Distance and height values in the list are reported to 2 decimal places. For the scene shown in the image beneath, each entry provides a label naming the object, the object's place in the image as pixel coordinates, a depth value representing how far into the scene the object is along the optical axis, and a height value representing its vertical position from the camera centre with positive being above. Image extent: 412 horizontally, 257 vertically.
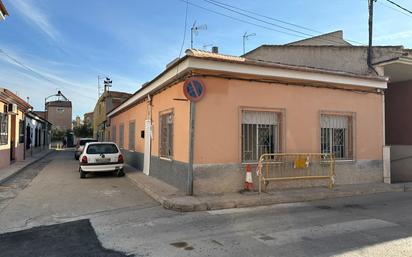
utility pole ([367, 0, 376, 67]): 12.43 +4.65
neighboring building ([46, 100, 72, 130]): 68.25 +4.85
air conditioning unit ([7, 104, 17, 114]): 16.34 +1.41
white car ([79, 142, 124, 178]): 13.20 -0.85
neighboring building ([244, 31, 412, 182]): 11.82 +2.57
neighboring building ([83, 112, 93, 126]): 58.73 +3.64
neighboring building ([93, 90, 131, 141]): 29.79 +3.07
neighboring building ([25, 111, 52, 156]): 26.72 +0.44
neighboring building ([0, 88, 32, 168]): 15.66 +0.58
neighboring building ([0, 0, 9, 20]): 8.78 +3.44
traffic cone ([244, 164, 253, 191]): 9.04 -1.10
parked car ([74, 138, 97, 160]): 23.48 -0.53
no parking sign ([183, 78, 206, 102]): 8.38 +1.26
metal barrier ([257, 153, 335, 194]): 9.39 -0.83
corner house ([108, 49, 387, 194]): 8.81 +0.63
